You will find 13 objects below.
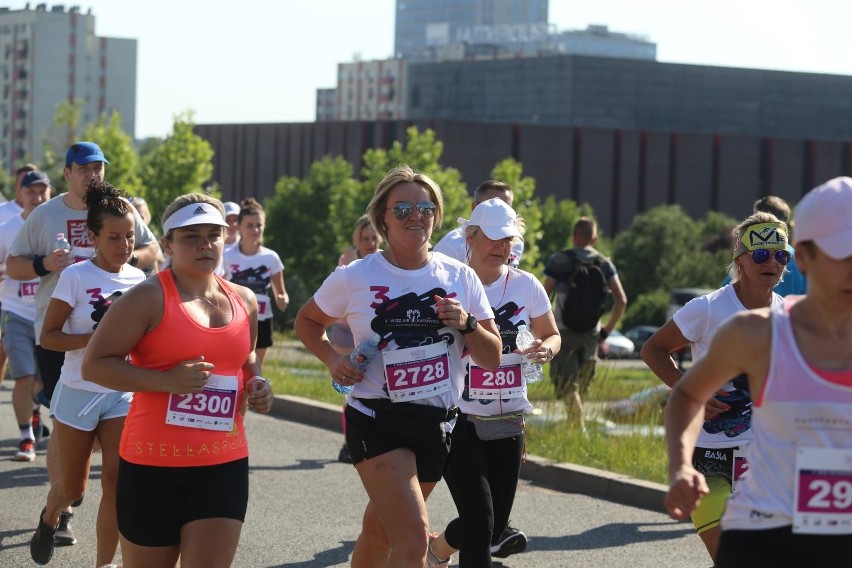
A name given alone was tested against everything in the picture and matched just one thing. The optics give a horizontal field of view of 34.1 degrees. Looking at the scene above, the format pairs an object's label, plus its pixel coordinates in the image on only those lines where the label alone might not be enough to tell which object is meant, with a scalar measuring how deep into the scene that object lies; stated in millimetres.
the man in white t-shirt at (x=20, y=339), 10508
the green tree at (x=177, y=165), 47812
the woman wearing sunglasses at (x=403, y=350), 5562
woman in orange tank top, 4980
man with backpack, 12625
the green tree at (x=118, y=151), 52688
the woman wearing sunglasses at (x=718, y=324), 5816
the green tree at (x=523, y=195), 41781
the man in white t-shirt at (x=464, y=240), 8125
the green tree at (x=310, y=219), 57000
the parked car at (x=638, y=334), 59172
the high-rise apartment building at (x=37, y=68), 170125
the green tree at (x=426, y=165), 42531
